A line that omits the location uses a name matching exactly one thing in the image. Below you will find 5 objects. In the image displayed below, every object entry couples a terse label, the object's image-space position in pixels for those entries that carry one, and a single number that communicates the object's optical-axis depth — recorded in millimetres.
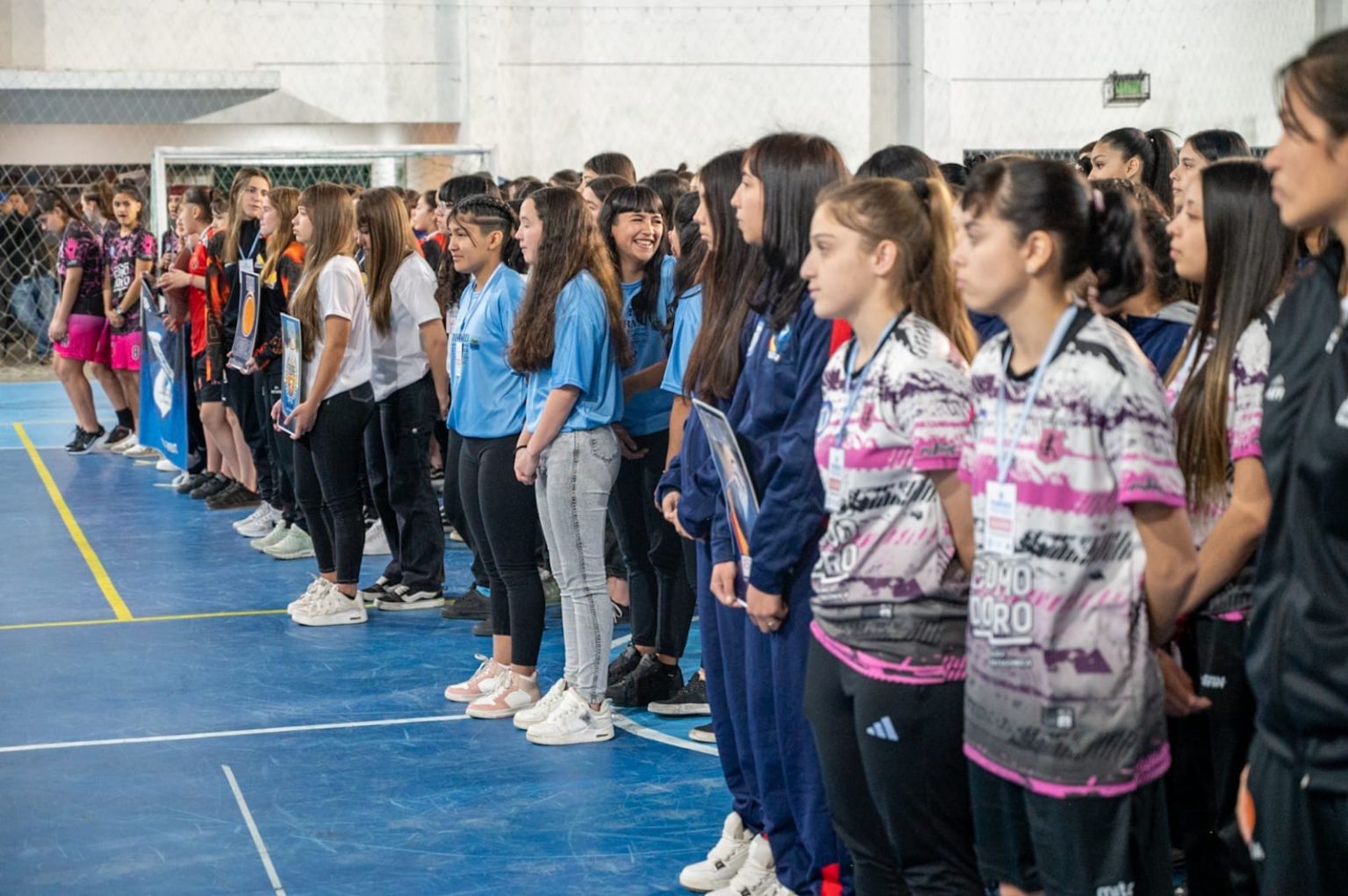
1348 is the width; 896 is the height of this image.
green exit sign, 15898
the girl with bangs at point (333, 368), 6121
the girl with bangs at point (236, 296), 7805
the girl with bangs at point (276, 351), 7027
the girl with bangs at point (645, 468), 5250
